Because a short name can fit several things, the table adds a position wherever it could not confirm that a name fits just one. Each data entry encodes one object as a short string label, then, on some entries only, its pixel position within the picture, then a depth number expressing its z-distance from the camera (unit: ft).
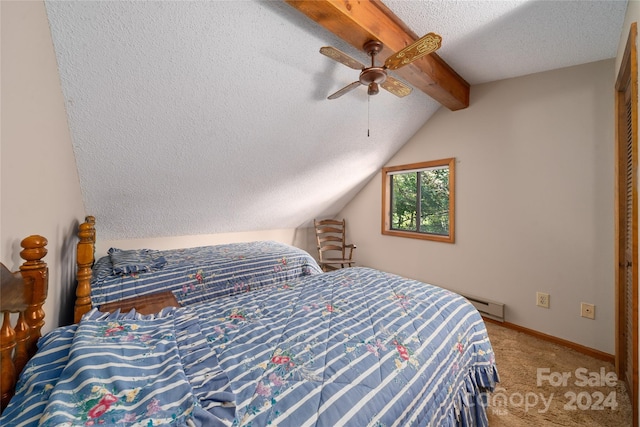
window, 9.80
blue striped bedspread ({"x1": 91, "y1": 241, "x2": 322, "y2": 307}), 5.74
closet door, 4.93
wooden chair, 12.85
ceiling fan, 4.41
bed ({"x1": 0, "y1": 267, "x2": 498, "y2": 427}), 1.98
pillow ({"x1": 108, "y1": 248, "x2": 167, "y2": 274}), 5.98
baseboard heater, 8.06
